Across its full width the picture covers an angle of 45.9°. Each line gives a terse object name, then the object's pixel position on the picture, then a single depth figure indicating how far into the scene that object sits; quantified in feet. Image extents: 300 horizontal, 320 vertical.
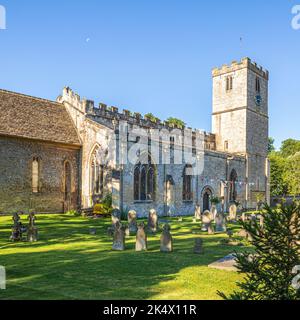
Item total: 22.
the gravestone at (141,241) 38.65
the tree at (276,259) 14.98
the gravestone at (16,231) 43.19
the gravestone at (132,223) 54.70
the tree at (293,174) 149.18
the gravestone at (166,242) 38.11
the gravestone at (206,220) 57.93
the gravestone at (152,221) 55.88
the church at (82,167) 75.20
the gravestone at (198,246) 37.42
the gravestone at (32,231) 43.75
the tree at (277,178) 174.09
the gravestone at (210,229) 56.24
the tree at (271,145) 260.48
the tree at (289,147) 230.68
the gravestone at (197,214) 81.39
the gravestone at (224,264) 29.34
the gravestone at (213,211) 74.17
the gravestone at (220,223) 59.98
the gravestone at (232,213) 78.56
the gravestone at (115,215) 56.54
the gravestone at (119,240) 38.63
